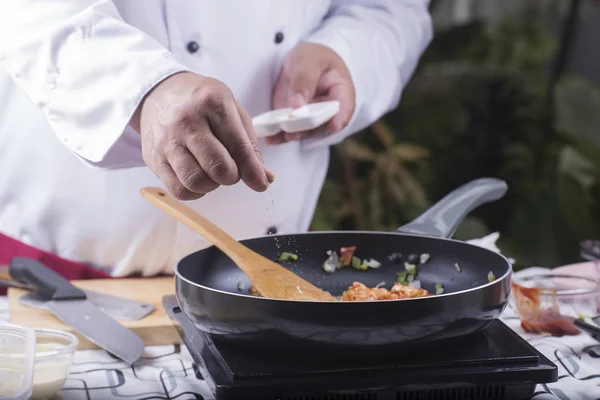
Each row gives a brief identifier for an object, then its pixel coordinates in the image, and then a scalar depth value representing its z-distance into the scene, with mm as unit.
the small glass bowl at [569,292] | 1333
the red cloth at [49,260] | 1579
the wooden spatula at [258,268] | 1269
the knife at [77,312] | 1292
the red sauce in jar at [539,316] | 1329
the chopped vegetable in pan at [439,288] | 1323
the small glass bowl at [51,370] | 1191
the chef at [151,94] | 1309
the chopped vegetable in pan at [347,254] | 1367
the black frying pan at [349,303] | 1151
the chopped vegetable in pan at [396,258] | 1358
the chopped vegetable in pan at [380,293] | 1251
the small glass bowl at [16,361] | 1160
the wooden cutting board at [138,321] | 1331
